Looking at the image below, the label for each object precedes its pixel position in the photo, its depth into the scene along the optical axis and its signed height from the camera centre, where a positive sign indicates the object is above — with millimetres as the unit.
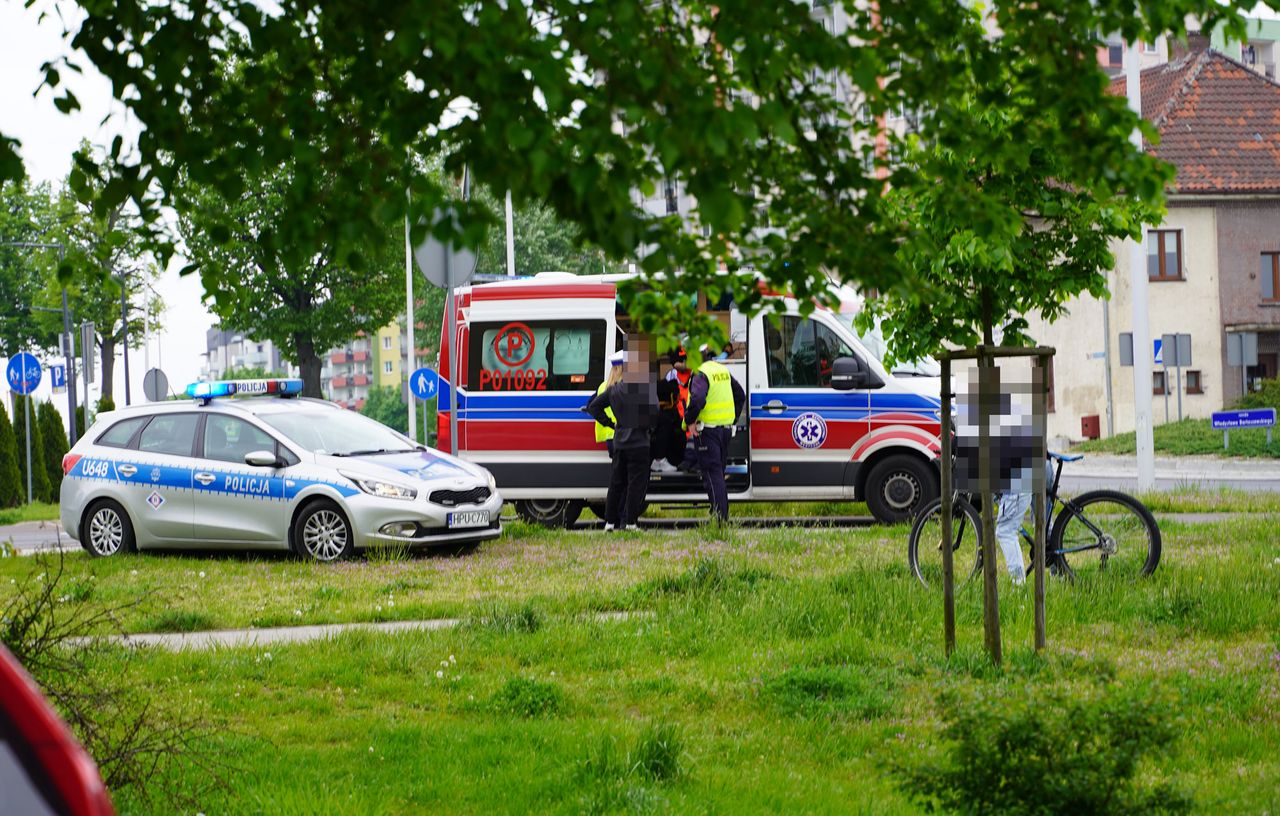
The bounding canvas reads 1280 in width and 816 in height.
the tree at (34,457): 36281 -760
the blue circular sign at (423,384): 37719 +775
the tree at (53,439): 38938 -369
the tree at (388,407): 106438 +619
